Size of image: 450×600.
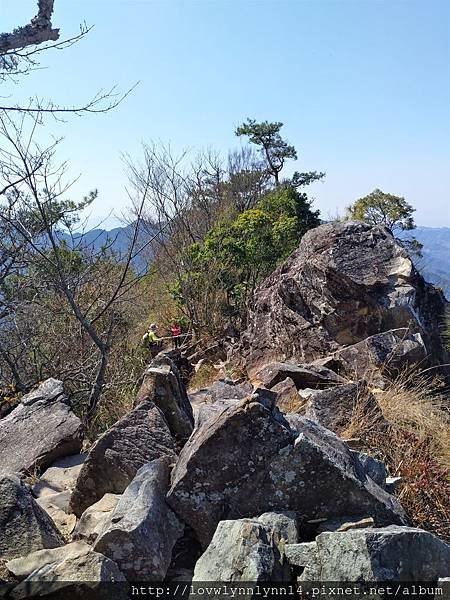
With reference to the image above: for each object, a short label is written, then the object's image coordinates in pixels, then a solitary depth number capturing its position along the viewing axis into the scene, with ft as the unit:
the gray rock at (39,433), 15.61
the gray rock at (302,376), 19.92
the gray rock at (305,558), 8.21
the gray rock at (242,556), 7.88
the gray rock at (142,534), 8.79
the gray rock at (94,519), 10.01
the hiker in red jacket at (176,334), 37.39
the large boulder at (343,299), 24.04
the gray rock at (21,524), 9.77
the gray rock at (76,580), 8.09
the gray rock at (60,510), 11.56
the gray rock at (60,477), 13.88
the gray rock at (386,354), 21.90
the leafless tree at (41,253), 21.99
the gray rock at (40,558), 8.93
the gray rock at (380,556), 7.94
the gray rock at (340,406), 15.44
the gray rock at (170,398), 14.49
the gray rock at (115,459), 11.68
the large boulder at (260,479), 9.79
